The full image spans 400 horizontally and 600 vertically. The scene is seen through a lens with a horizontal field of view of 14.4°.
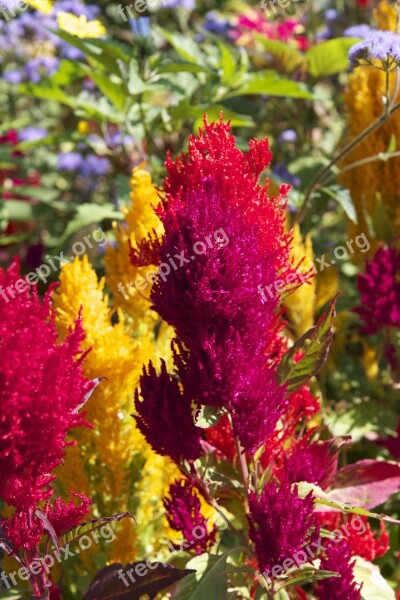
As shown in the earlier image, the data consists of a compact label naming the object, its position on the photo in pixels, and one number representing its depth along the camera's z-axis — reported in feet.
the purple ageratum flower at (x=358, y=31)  4.41
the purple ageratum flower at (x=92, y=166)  10.75
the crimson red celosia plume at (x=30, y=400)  2.94
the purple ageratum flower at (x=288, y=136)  6.29
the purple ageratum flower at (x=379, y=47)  3.75
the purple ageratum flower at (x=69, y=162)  10.60
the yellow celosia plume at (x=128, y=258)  3.69
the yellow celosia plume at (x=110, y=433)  3.54
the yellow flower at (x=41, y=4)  4.40
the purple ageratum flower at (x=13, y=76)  11.16
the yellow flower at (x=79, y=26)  5.10
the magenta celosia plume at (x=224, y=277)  2.95
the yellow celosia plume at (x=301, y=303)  3.85
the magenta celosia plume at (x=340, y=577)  3.14
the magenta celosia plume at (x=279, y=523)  3.01
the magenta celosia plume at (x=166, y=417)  3.08
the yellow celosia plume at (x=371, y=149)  4.51
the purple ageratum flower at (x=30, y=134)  11.02
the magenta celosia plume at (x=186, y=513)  3.26
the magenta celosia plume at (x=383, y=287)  3.96
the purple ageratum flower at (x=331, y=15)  11.16
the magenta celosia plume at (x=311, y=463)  3.28
